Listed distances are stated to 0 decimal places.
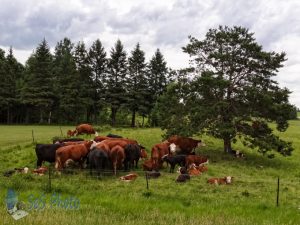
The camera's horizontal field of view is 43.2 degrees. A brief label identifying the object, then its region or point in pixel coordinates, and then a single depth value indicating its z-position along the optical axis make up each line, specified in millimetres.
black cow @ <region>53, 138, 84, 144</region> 22134
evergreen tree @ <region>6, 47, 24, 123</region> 60719
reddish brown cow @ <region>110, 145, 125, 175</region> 18062
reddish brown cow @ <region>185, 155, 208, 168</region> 19609
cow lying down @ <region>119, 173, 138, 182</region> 16141
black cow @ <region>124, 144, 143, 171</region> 19016
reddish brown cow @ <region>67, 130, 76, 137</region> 29056
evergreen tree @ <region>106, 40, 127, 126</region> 59031
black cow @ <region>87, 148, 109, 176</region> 17188
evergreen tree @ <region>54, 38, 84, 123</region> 59500
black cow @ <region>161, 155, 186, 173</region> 19156
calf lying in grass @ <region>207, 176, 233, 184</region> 15998
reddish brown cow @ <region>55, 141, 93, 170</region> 17922
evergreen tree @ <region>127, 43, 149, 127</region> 58812
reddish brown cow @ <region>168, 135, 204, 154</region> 23797
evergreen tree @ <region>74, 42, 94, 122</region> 60031
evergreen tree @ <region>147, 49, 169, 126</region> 61500
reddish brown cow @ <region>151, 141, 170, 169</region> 19531
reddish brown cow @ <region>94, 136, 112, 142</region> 21703
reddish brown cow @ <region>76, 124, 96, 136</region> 28797
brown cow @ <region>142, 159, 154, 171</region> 18859
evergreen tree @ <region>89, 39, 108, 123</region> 61531
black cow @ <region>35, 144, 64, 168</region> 18703
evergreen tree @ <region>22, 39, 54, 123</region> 58938
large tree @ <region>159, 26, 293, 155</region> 24219
